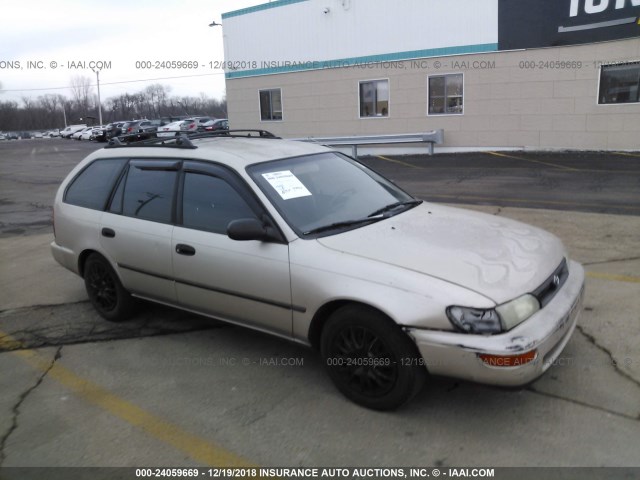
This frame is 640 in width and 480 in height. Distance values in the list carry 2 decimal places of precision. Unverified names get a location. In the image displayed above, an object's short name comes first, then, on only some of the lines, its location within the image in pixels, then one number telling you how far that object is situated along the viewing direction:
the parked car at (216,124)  34.59
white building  14.86
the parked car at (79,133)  54.38
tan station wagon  2.92
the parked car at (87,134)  51.02
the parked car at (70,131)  61.23
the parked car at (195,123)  34.88
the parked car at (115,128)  42.35
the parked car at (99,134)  46.87
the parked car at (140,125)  42.41
